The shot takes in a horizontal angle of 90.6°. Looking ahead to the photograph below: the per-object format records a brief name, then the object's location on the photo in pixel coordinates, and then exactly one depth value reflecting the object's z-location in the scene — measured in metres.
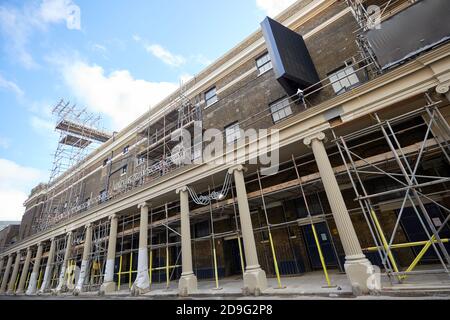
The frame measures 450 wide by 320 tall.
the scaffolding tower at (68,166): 26.80
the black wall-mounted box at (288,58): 10.84
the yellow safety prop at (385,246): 6.12
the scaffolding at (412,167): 7.28
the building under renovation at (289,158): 7.60
